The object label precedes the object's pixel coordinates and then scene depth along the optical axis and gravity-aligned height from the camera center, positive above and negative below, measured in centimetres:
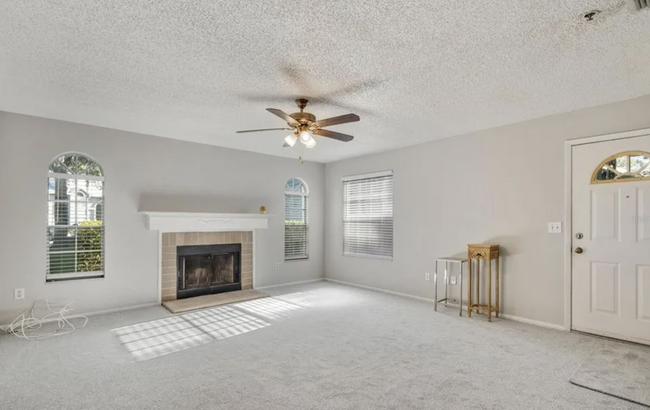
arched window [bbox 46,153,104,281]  433 -15
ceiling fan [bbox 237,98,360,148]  318 +81
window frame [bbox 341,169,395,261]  583 -1
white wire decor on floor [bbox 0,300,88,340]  375 -136
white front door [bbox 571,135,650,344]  340 -31
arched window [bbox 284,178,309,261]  661 -25
